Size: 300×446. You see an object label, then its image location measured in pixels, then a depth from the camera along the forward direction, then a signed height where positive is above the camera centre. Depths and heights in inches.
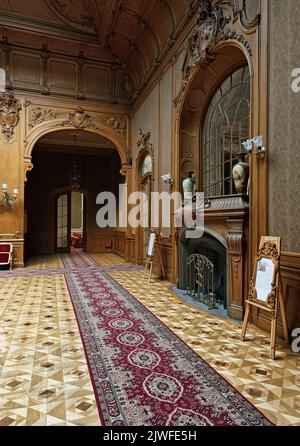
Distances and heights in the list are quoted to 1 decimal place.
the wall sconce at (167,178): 230.5 +39.8
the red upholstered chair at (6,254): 294.7 -31.6
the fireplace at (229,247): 142.3 -12.2
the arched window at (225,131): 176.6 +66.4
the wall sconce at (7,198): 305.1 +29.5
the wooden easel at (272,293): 106.2 -26.8
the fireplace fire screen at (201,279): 171.3 -35.6
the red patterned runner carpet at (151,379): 69.4 -48.2
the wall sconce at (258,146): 129.9 +38.2
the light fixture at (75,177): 385.9 +67.2
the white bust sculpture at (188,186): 205.8 +29.4
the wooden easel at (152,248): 240.7 -20.4
